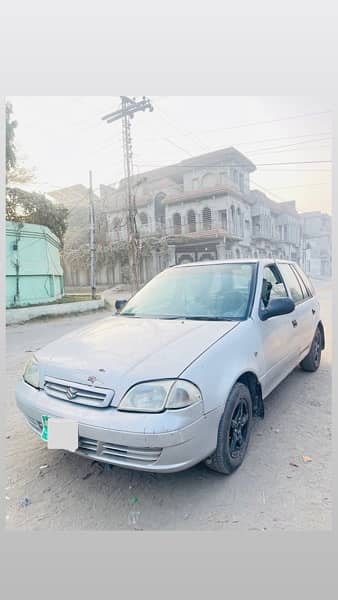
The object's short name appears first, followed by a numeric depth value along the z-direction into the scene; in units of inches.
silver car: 57.3
